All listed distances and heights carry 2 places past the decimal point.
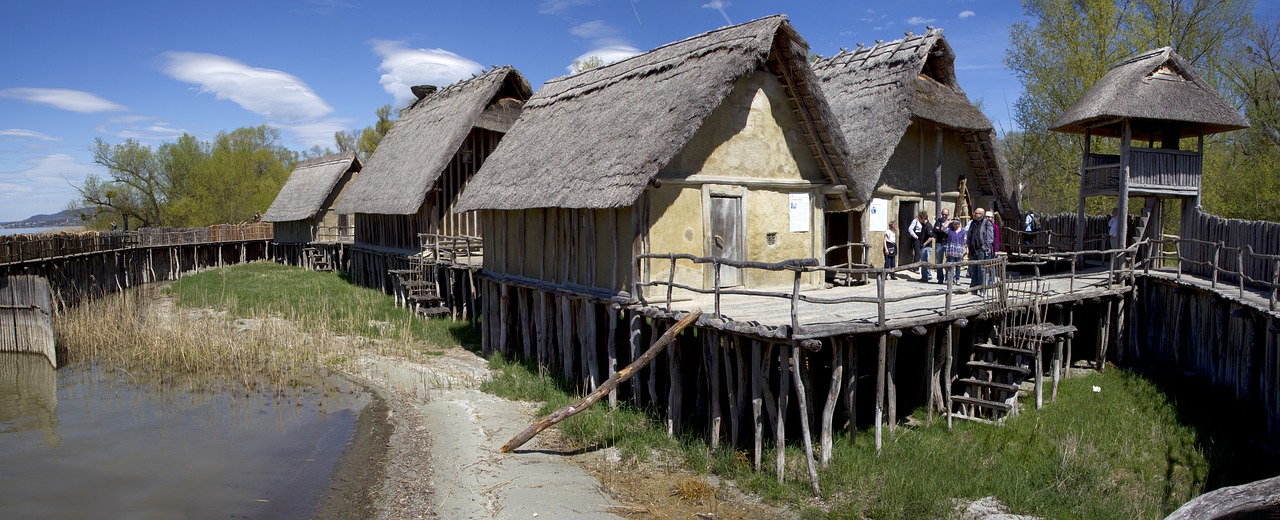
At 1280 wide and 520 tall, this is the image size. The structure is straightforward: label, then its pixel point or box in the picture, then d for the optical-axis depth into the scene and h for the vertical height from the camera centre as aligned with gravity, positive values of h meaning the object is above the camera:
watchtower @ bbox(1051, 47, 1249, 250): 13.91 +1.73
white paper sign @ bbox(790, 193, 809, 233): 13.39 +0.07
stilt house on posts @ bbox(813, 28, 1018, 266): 16.11 +1.76
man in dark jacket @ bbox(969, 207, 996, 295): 12.71 -0.41
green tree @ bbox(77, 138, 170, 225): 48.22 +2.06
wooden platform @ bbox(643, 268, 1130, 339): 9.21 -1.29
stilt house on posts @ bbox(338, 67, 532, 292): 21.67 +1.60
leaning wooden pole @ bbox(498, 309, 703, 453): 10.33 -2.46
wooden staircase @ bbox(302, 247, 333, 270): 34.62 -1.79
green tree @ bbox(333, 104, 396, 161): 50.78 +5.61
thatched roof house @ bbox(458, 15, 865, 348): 11.69 +0.69
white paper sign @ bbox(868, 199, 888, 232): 16.72 +0.03
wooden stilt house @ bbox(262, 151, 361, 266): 35.09 +0.28
